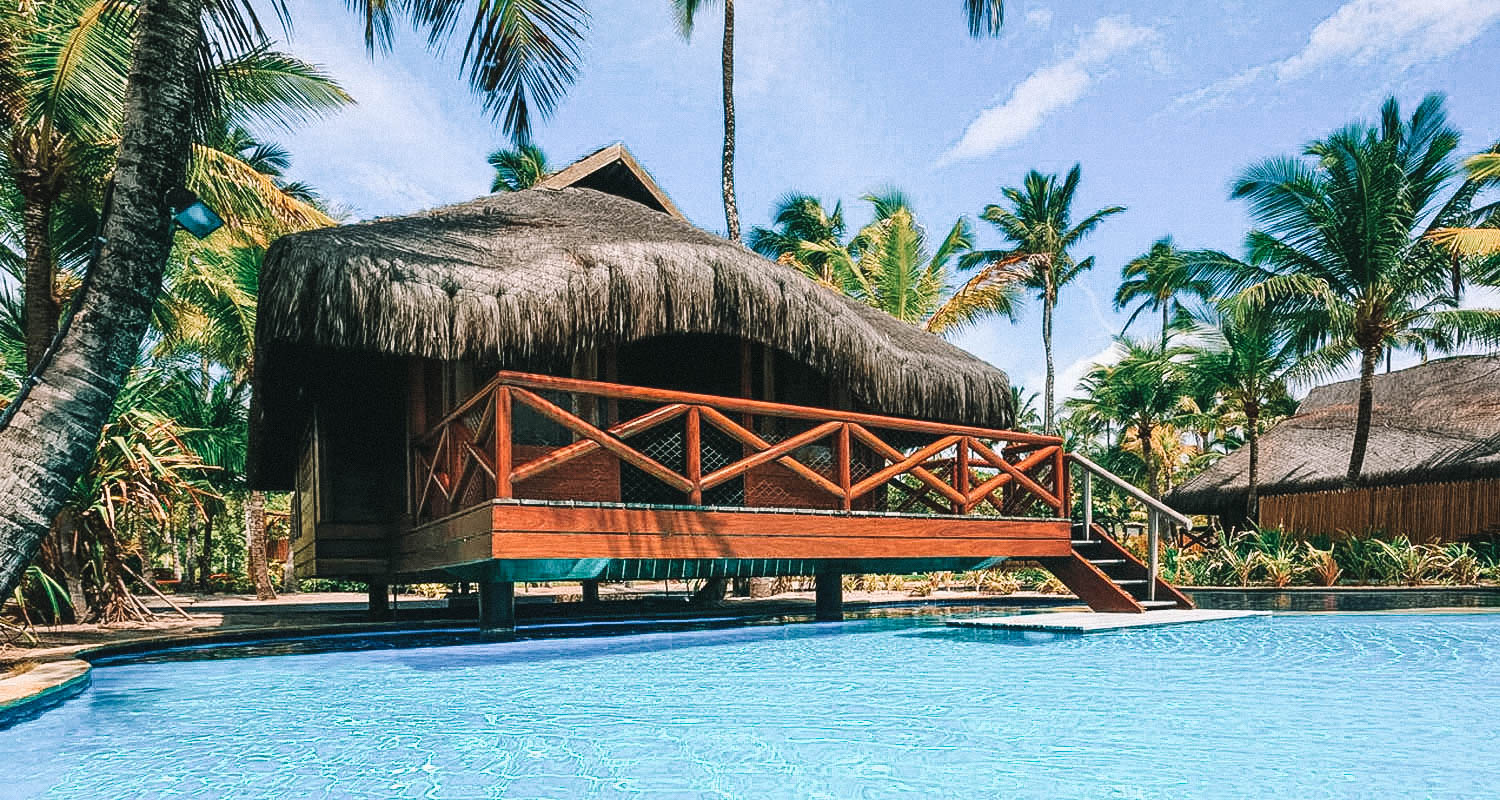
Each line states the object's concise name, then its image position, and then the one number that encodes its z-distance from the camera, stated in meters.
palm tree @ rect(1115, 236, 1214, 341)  18.02
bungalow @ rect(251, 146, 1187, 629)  6.78
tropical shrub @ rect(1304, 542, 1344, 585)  13.20
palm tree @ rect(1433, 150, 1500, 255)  14.36
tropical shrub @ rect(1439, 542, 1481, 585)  12.76
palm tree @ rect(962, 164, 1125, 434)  30.89
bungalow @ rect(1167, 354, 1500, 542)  15.90
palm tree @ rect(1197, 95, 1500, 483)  15.92
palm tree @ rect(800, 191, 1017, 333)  17.73
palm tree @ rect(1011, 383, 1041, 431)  32.93
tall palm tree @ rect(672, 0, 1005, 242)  13.71
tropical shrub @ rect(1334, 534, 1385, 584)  13.33
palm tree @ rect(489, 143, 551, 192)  28.53
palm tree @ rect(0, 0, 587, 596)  5.39
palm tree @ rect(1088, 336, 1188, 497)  25.67
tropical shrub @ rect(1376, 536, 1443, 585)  12.77
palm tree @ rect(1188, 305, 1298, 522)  20.59
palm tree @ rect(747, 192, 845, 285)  31.58
